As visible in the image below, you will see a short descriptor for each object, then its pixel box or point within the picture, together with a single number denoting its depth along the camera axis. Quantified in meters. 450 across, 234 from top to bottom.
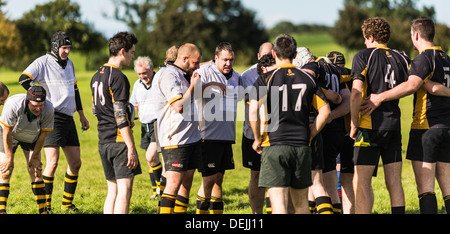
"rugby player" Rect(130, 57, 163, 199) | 20.22
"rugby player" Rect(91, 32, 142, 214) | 13.34
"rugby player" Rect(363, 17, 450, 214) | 13.51
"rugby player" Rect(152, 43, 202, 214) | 13.38
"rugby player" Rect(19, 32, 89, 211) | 16.94
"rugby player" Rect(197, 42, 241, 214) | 15.05
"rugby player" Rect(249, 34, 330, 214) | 11.96
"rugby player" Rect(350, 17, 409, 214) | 13.16
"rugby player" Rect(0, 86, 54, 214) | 14.81
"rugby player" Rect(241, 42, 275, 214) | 15.47
